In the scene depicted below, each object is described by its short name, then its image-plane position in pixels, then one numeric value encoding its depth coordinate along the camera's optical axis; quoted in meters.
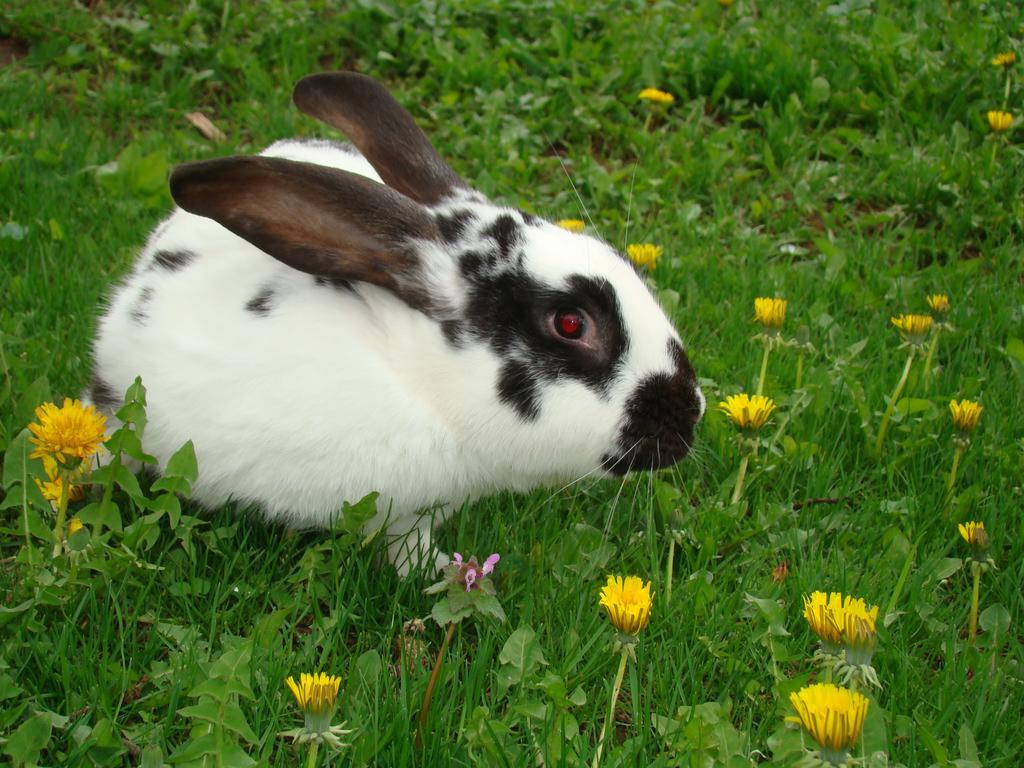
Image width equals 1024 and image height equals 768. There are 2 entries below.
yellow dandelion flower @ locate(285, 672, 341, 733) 1.65
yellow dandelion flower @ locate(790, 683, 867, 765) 1.58
